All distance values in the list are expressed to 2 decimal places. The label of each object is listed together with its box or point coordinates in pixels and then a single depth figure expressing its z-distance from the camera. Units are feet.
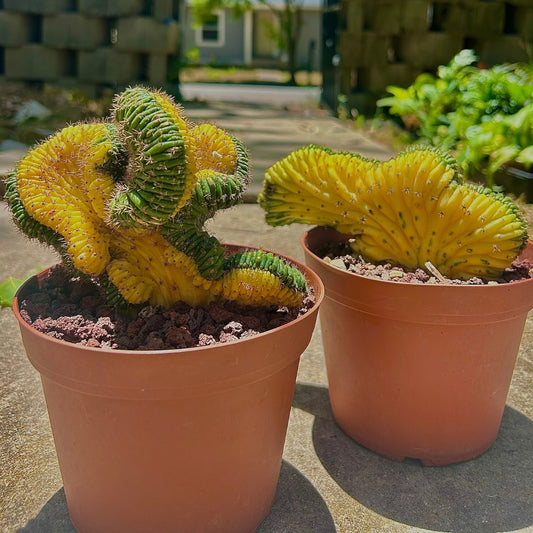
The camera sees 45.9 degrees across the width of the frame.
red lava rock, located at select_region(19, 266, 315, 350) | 0.83
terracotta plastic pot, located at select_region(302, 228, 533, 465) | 1.00
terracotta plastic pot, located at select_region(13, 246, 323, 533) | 0.75
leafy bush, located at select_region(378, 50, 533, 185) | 2.44
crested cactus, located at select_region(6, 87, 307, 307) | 0.84
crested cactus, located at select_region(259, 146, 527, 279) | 1.03
